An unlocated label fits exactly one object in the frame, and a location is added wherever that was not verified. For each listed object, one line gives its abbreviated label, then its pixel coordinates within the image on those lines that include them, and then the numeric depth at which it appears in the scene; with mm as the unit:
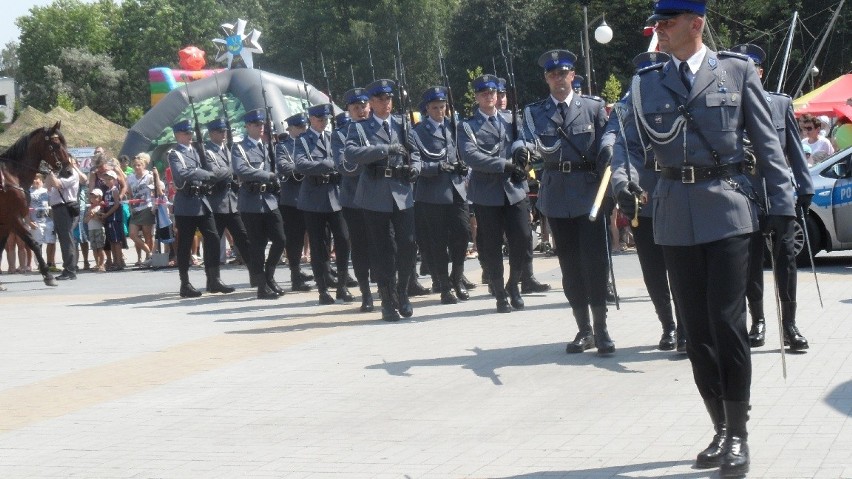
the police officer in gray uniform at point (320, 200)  15203
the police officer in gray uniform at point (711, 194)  6352
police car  16359
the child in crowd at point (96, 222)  22969
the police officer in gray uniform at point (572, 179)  10234
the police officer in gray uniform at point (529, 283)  14648
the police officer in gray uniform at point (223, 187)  16594
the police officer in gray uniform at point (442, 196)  14031
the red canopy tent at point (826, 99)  25250
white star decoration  35062
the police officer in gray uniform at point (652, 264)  9547
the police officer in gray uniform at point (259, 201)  16172
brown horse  19766
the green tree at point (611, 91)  45188
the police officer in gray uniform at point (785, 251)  8727
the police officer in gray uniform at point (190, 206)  16469
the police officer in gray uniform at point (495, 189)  12820
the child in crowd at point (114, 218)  23016
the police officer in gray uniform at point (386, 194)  12906
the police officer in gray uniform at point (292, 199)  15948
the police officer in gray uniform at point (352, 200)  13523
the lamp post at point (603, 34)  25719
